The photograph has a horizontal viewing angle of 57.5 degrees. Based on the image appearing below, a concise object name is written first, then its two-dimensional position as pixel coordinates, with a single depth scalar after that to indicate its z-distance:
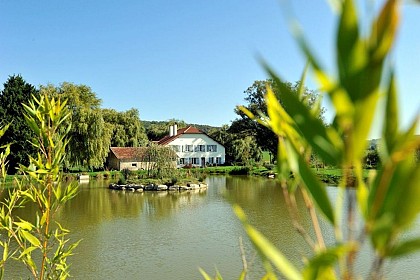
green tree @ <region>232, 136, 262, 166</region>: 33.62
